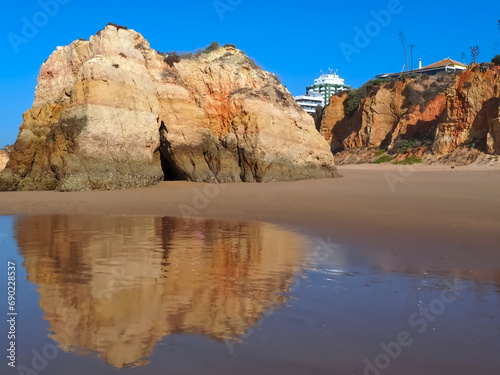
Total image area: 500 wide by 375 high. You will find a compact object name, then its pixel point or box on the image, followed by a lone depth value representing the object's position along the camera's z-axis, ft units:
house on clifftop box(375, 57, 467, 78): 234.99
